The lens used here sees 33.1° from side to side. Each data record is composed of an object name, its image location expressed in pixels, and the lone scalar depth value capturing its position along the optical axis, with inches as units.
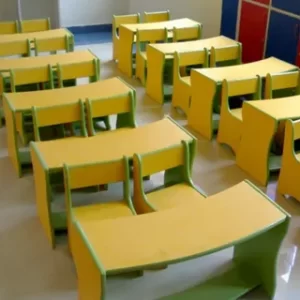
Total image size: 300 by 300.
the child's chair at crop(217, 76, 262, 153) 169.9
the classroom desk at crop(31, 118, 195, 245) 122.6
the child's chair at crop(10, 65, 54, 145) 172.4
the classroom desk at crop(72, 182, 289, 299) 88.6
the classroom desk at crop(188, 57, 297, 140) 179.5
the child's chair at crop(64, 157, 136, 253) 115.6
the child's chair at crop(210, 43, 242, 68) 206.8
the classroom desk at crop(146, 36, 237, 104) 210.1
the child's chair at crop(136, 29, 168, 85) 234.4
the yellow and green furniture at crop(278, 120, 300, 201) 142.3
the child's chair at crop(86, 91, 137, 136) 151.2
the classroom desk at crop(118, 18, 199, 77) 240.8
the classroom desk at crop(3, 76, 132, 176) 151.4
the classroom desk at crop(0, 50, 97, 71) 185.6
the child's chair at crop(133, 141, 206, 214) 120.2
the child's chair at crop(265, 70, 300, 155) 176.4
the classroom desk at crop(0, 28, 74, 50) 215.2
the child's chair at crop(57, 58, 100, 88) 180.5
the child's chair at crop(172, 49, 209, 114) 199.9
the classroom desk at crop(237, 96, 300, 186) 149.9
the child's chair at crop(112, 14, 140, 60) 262.1
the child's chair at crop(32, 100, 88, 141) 144.6
